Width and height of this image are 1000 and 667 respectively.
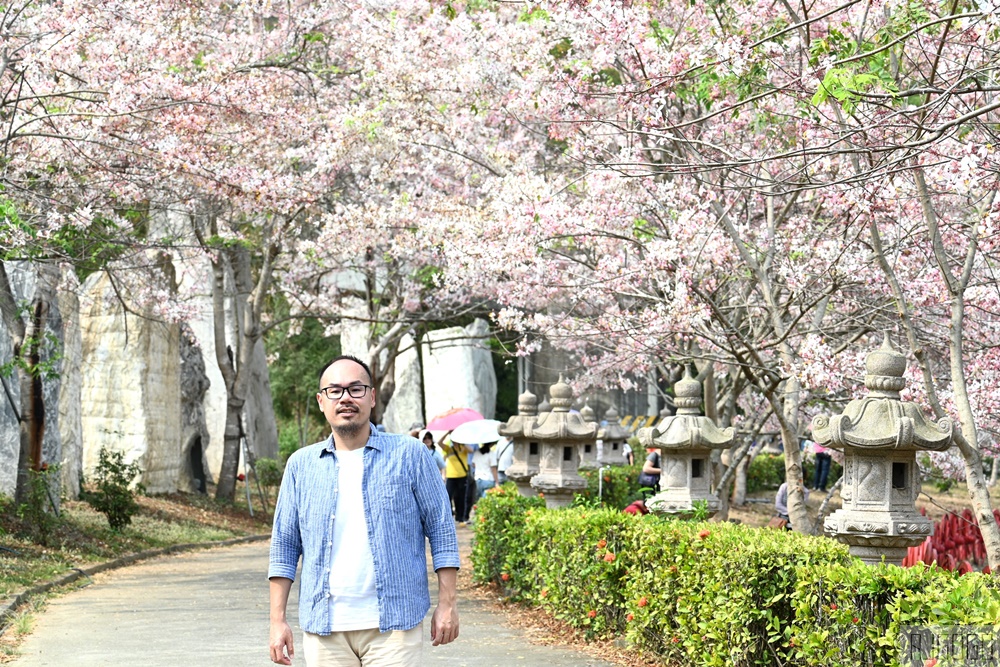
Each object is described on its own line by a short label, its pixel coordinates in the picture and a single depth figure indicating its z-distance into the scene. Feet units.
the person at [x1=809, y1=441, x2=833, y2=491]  106.52
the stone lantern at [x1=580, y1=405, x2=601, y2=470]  80.34
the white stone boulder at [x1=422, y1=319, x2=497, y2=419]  123.24
